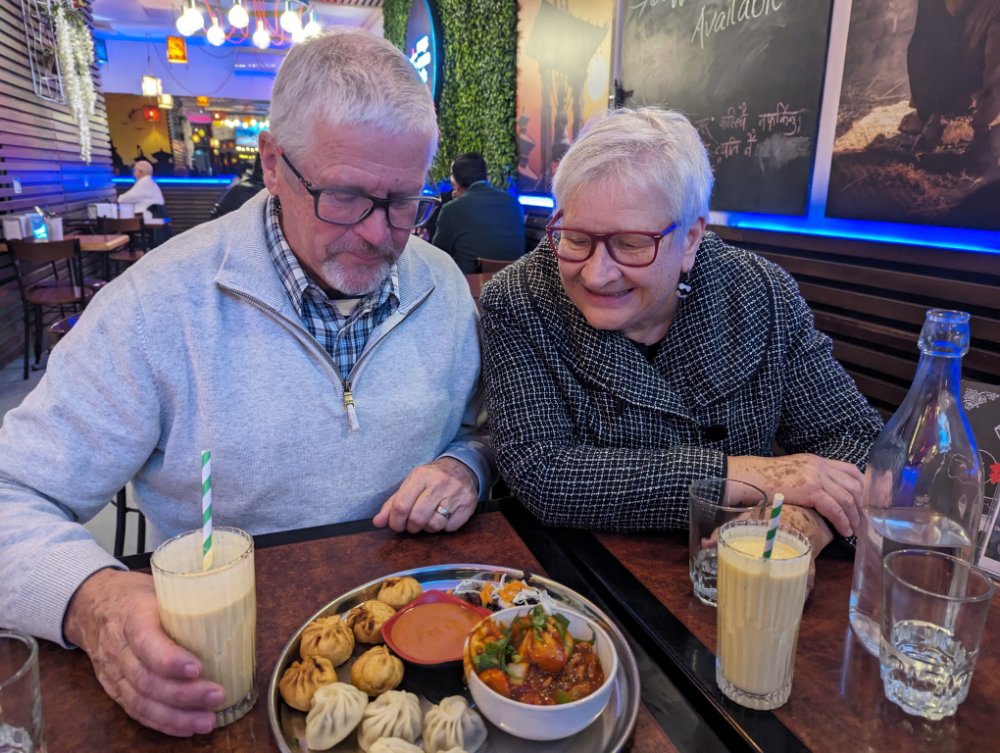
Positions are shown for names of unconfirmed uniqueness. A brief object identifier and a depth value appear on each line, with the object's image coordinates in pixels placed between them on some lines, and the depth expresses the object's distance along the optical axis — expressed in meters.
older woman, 1.31
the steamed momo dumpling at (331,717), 0.76
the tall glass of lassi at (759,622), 0.82
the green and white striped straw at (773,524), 0.80
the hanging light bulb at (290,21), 8.64
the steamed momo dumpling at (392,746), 0.72
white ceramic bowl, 0.76
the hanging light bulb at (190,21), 8.37
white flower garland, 8.15
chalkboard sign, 2.98
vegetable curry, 0.80
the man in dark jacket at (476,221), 5.45
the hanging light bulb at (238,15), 8.23
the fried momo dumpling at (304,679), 0.81
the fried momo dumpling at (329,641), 0.88
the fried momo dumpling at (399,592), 1.00
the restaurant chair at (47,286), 5.29
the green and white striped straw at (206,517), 0.79
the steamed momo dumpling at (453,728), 0.76
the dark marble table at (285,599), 0.77
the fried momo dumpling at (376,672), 0.84
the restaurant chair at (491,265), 4.23
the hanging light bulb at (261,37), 9.20
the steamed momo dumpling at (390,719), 0.76
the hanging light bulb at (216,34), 8.96
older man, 1.26
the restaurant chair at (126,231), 7.66
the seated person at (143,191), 10.26
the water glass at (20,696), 0.66
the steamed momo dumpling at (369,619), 0.93
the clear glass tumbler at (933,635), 0.79
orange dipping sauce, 0.90
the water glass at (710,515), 1.03
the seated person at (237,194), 5.73
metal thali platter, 0.78
